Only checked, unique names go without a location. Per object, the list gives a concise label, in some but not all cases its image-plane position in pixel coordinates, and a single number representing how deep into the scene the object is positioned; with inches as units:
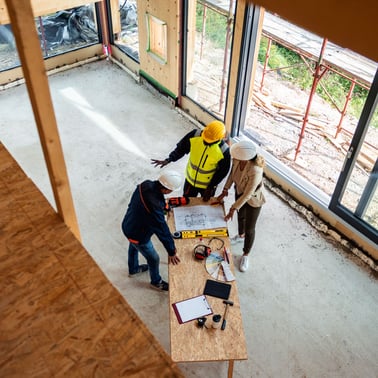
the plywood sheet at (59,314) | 61.1
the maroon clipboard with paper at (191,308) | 142.4
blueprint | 167.9
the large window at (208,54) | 242.4
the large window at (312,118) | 198.4
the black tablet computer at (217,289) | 148.9
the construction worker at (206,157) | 170.2
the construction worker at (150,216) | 148.6
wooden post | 54.0
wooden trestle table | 133.6
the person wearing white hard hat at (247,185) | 161.0
